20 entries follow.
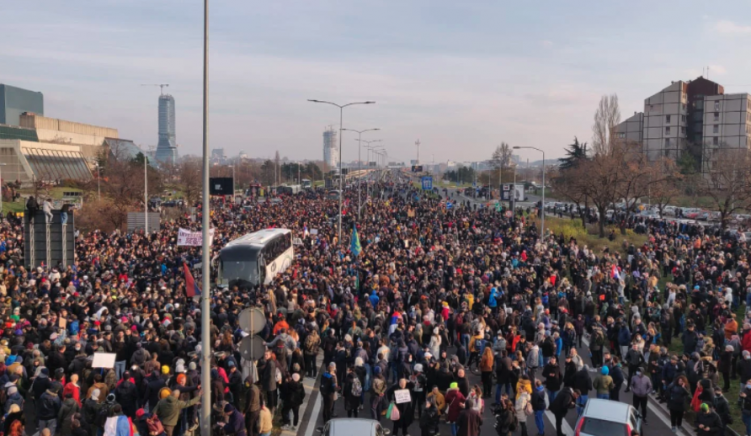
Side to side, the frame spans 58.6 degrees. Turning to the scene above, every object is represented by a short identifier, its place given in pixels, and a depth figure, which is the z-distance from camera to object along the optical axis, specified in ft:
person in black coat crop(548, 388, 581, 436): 40.19
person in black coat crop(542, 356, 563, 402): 43.83
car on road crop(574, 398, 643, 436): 34.88
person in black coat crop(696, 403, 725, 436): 36.09
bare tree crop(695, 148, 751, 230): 130.52
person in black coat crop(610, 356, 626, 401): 43.92
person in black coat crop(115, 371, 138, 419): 38.19
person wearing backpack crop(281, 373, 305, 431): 41.19
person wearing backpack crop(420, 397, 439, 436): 39.17
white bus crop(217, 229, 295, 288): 86.48
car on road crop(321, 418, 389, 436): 33.32
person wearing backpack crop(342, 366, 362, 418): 42.55
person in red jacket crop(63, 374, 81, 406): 37.24
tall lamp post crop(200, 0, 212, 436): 35.99
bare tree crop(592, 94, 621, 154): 203.60
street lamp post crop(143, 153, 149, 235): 134.80
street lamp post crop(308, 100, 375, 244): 119.55
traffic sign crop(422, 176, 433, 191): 238.48
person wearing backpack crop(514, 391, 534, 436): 40.14
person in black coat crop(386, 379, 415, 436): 41.24
